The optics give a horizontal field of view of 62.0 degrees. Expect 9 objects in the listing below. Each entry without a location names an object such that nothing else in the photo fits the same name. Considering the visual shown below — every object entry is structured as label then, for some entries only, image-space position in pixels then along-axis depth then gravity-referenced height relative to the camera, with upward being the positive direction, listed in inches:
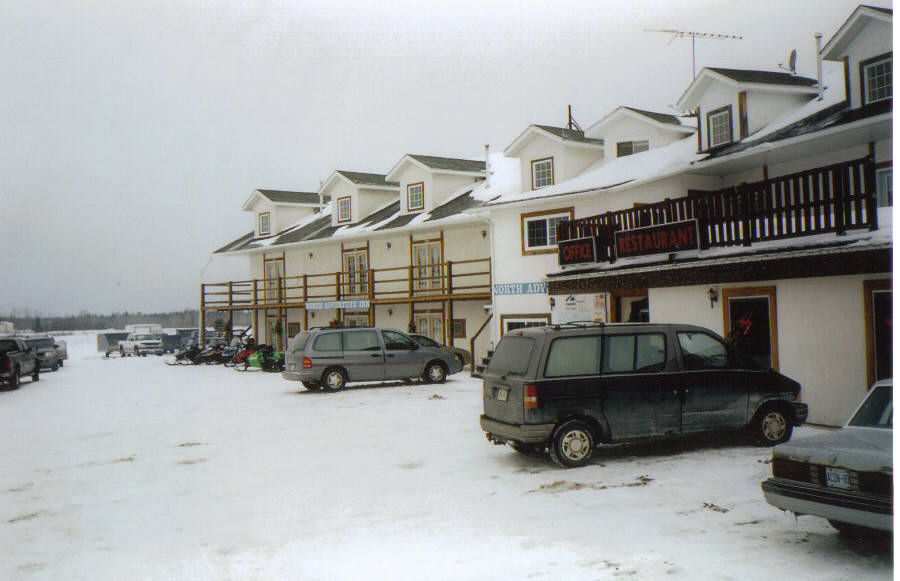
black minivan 378.3 -41.9
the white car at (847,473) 213.3 -50.5
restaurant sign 585.2 +57.7
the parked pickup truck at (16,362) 895.7 -46.5
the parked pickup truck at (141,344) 1852.9 -55.9
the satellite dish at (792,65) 775.3 +253.6
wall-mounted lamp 558.6 +8.7
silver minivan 785.6 -43.9
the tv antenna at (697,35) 377.4 +140.4
